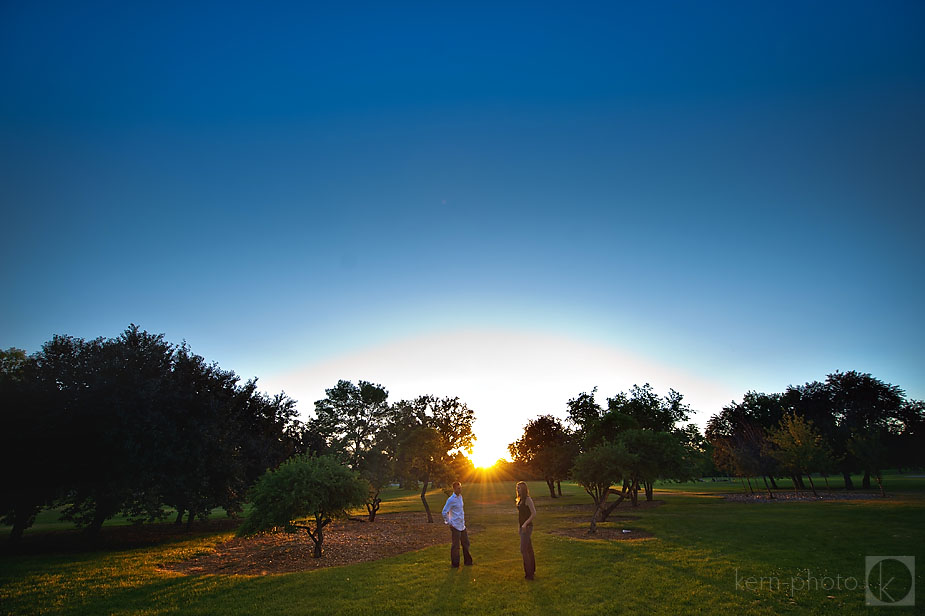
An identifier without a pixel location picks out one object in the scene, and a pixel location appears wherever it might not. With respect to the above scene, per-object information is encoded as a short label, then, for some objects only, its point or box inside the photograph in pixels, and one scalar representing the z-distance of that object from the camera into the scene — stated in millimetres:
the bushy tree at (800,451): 40625
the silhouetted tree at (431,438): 29891
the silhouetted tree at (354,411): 49031
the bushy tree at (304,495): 15391
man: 13539
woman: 11891
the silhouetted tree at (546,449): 52944
